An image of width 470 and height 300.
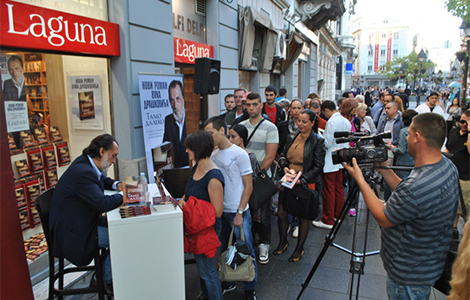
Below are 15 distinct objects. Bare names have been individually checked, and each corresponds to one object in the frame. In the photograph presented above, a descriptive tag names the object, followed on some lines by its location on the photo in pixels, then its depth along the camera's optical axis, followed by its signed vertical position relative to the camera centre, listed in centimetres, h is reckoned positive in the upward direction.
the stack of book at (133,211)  264 -82
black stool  279 -135
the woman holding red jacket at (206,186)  287 -69
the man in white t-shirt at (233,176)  322 -68
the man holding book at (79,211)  270 -84
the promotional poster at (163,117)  535 -19
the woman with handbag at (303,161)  419 -72
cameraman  200 -66
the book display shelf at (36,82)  388 +30
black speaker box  588 +52
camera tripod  261 -120
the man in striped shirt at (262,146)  416 -54
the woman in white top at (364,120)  765 -39
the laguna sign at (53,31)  336 +88
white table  260 -117
